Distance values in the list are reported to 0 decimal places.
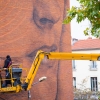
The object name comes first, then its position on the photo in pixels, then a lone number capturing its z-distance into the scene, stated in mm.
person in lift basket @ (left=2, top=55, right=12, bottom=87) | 12212
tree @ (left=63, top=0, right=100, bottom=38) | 8500
